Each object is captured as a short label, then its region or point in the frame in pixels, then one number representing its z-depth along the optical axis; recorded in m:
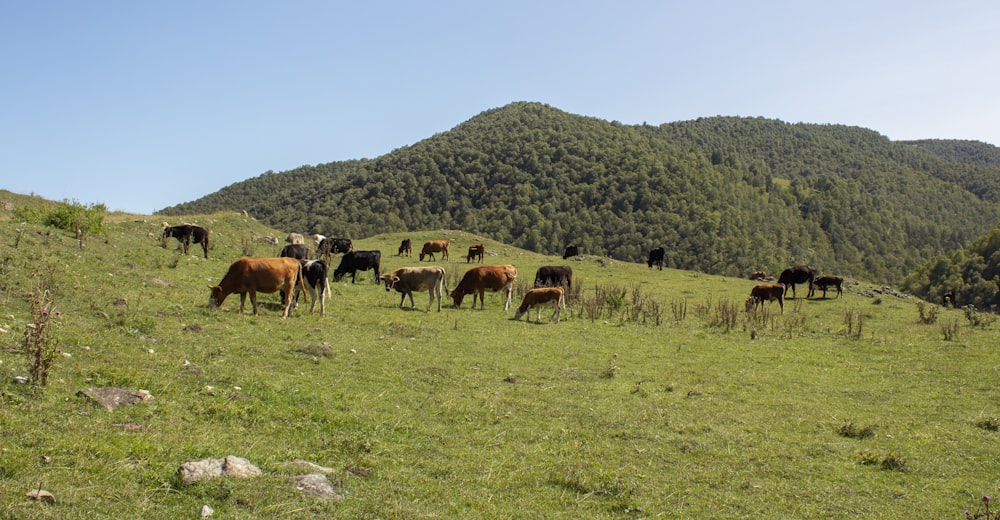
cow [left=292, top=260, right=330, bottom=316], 18.66
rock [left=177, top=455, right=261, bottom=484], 6.14
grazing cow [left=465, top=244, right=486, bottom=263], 40.94
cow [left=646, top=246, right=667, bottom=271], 47.62
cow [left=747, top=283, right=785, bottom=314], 28.64
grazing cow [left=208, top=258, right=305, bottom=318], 16.38
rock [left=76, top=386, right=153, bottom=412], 7.85
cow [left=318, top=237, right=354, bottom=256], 38.81
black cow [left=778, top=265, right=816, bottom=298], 34.34
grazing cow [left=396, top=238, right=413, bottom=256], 43.41
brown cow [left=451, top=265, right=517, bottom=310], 23.89
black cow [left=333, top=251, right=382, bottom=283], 28.12
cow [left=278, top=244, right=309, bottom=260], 26.99
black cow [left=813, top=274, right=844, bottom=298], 34.03
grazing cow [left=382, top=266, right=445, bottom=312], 22.45
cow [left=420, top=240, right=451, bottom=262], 41.69
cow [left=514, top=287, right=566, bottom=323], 21.67
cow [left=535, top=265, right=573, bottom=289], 30.34
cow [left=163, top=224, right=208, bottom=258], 26.64
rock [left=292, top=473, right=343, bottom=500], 6.40
